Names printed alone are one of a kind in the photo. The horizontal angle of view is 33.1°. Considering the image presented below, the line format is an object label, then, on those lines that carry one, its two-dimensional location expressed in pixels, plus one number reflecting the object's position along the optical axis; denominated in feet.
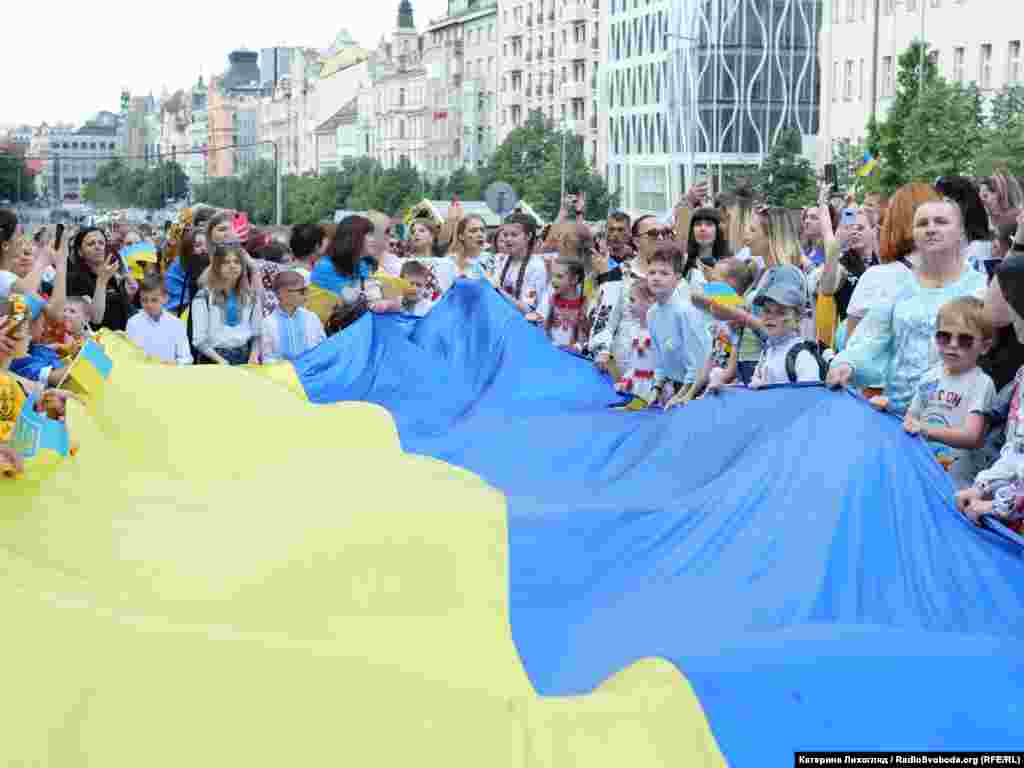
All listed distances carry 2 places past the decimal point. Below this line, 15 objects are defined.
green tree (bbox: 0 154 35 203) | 435.12
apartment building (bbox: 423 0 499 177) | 410.31
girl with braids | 45.19
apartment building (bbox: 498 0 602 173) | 353.31
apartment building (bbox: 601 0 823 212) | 303.27
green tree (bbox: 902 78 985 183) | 139.74
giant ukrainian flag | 15.14
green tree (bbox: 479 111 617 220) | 276.62
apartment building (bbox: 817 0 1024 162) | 179.01
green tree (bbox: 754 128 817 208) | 217.36
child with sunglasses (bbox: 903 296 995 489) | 22.50
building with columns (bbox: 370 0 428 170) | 462.19
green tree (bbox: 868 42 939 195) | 143.33
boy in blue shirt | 32.81
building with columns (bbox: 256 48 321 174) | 596.29
